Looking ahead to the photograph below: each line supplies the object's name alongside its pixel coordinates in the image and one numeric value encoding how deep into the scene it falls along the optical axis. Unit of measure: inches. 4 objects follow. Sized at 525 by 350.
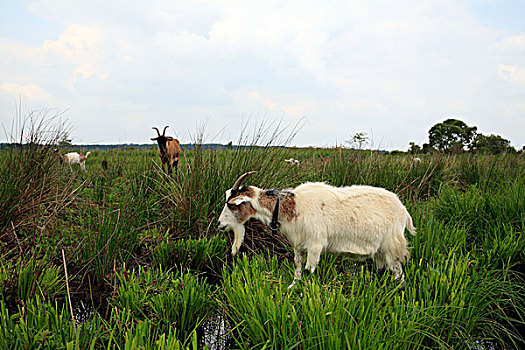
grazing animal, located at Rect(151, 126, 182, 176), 370.6
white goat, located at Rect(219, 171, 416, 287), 137.0
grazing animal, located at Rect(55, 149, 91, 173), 513.0
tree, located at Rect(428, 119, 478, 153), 1604.6
